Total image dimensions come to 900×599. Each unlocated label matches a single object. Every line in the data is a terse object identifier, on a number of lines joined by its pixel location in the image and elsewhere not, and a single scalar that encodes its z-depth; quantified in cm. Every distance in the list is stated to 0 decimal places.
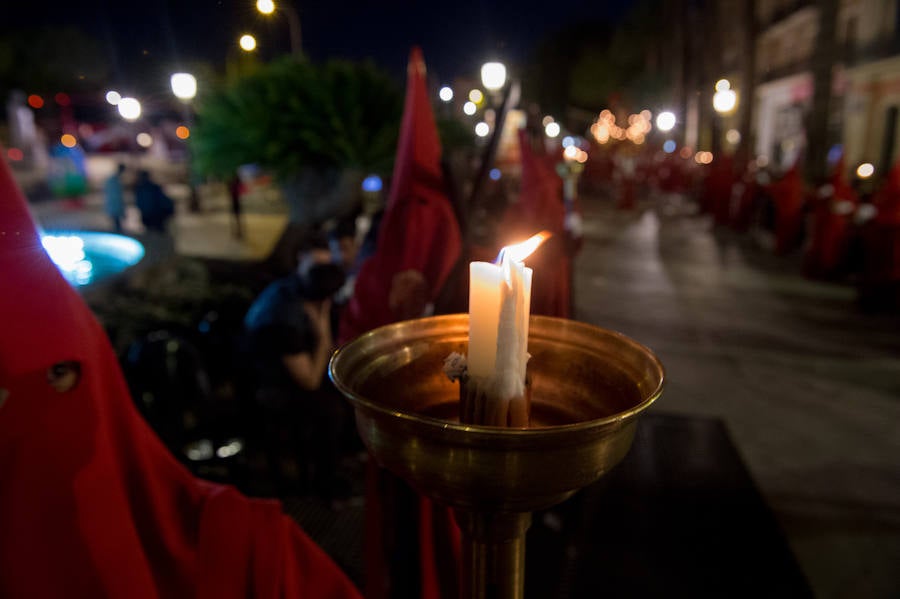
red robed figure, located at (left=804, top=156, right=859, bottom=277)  945
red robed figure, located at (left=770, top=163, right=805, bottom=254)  1152
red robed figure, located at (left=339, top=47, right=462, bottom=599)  209
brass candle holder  66
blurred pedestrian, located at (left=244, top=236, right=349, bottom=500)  350
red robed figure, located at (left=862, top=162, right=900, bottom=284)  793
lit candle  65
